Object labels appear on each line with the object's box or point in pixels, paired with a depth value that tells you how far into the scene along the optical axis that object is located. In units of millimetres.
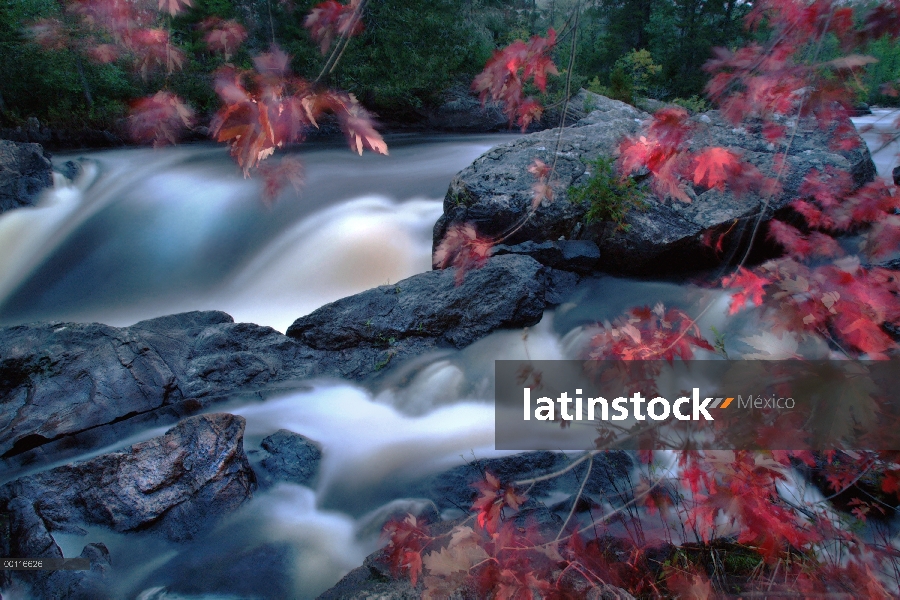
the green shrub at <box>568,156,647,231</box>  5160
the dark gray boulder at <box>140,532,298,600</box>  2475
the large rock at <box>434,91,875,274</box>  5105
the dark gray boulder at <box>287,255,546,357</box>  4590
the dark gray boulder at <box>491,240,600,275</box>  5191
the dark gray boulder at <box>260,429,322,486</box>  3328
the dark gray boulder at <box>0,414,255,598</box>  2725
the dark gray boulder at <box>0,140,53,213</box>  6488
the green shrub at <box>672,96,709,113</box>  8742
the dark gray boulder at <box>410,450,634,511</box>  3020
